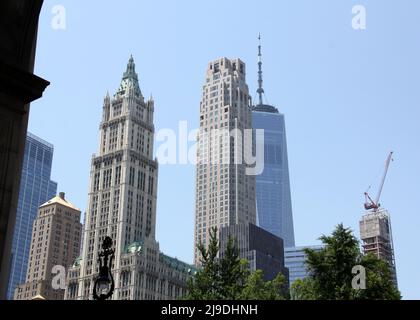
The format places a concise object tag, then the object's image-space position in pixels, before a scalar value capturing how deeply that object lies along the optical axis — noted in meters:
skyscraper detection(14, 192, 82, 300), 183.88
